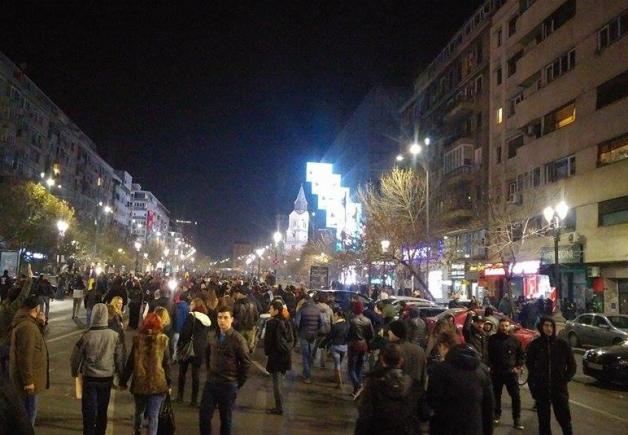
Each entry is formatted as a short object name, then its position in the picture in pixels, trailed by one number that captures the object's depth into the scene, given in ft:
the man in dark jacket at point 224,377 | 22.30
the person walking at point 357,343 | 38.65
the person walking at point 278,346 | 32.63
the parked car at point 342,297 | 87.22
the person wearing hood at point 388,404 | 14.85
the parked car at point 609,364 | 46.03
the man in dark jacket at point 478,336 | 34.60
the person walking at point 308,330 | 43.65
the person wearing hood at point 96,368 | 22.58
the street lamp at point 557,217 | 74.90
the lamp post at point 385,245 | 127.81
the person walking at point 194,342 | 32.32
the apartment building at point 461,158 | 151.12
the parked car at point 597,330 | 65.92
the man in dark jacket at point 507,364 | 31.24
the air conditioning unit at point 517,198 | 124.57
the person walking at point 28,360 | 21.94
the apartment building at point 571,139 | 96.78
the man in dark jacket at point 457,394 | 16.34
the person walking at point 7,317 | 27.17
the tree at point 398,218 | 131.34
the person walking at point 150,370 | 21.71
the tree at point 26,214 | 144.05
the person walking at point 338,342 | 41.96
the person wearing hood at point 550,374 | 25.93
